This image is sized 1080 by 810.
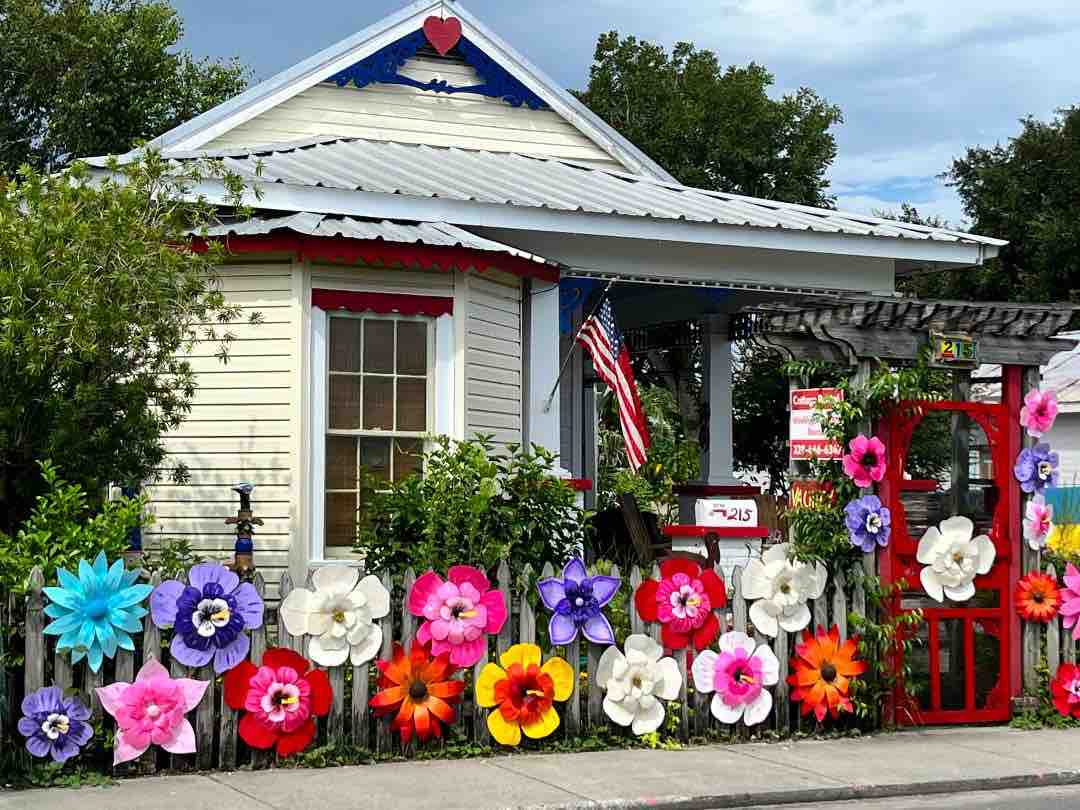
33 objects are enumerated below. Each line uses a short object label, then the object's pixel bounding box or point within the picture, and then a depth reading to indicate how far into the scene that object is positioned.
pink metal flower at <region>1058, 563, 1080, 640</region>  10.47
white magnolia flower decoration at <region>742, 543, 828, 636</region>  9.72
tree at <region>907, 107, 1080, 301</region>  39.00
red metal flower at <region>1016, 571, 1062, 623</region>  10.41
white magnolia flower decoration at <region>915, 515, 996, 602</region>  10.09
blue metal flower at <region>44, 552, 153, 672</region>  8.05
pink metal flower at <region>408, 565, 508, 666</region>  8.94
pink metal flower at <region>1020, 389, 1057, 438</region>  10.34
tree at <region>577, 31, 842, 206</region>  44.06
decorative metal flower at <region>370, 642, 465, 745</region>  8.81
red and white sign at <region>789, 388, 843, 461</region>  10.05
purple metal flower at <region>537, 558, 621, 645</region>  9.27
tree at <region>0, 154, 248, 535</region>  9.06
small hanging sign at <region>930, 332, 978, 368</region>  9.98
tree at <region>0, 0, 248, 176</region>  36.34
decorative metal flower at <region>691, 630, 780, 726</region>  9.55
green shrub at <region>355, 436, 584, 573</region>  9.66
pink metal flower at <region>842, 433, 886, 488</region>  9.81
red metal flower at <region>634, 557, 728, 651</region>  9.49
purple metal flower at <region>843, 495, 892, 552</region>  9.87
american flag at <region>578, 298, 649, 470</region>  12.57
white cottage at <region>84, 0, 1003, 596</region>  11.74
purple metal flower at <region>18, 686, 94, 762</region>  7.91
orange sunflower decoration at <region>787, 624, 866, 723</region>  9.69
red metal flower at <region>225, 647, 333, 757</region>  8.43
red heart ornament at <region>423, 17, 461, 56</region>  15.80
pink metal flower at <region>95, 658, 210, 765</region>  8.10
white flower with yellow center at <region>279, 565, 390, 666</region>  8.70
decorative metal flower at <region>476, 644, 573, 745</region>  9.00
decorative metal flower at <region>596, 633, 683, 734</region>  9.31
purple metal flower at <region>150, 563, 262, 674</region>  8.34
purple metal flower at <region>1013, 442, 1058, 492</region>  10.33
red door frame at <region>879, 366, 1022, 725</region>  10.10
